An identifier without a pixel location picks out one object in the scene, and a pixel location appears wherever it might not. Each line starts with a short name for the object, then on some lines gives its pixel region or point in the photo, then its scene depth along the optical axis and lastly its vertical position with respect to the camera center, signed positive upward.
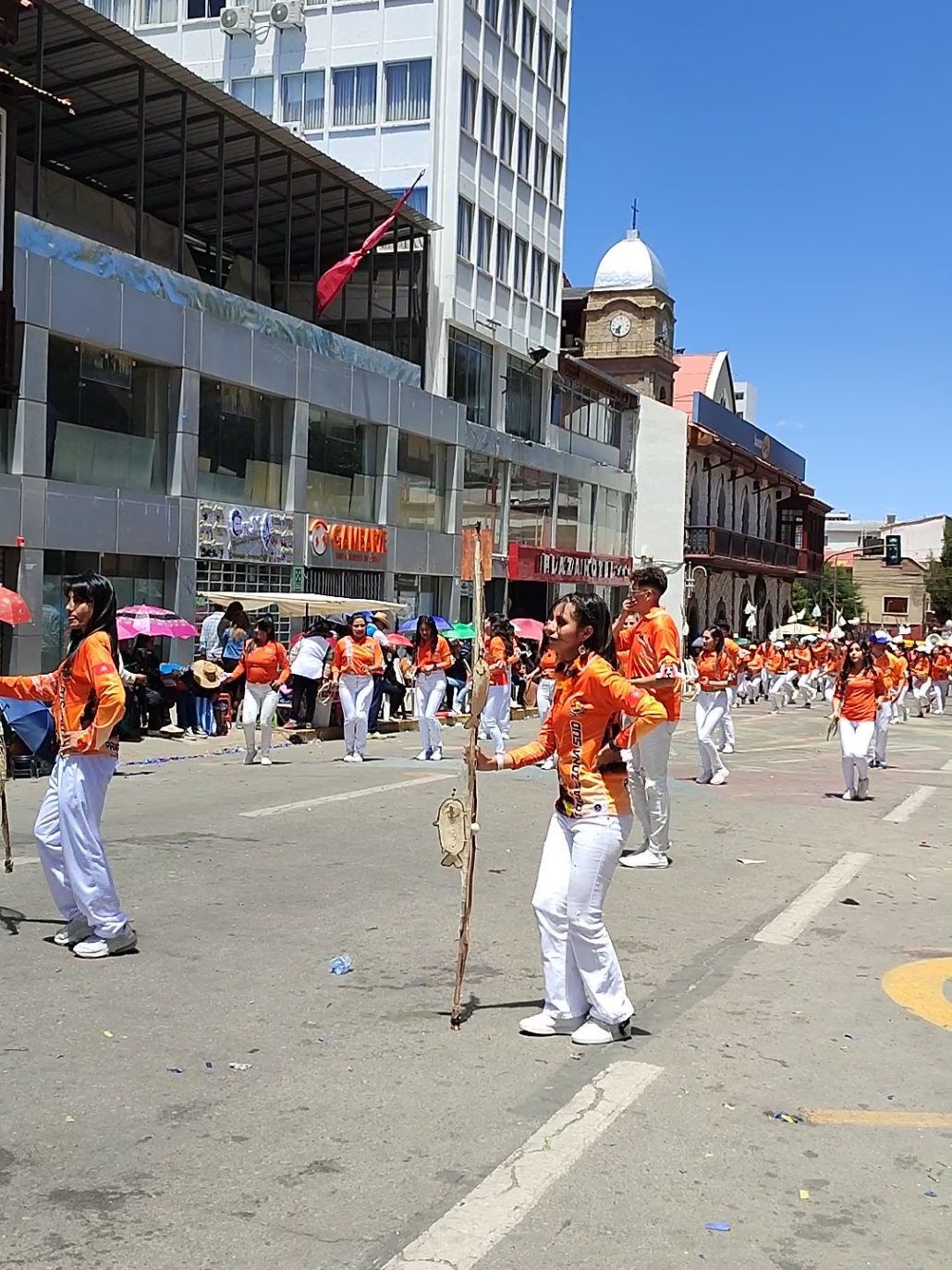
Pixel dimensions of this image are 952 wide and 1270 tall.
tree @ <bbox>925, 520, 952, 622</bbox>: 86.94 +3.52
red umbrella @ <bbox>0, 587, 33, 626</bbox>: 13.18 -0.11
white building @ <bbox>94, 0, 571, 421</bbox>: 35.25 +13.42
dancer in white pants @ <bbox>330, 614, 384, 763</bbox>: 16.69 -0.77
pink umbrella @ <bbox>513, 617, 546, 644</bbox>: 29.28 -0.19
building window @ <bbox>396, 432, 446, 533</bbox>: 33.88 +3.32
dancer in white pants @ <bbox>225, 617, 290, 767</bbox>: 16.06 -0.81
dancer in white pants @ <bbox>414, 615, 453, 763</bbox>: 16.98 -0.78
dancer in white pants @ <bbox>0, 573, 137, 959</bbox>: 6.74 -0.88
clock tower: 56.69 +12.61
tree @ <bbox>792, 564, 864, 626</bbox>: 81.81 +2.40
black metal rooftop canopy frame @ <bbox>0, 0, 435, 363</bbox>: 24.47 +9.46
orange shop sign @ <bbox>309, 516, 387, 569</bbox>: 29.48 +1.51
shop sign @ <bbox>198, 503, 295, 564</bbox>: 25.81 +1.45
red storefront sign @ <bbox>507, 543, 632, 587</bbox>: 40.72 +1.75
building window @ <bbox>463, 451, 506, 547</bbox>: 37.47 +3.58
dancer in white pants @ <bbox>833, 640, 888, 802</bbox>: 14.36 -0.73
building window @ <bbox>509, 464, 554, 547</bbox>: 40.59 +3.41
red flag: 29.95 +7.28
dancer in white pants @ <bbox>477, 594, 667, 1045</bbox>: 5.77 -0.87
